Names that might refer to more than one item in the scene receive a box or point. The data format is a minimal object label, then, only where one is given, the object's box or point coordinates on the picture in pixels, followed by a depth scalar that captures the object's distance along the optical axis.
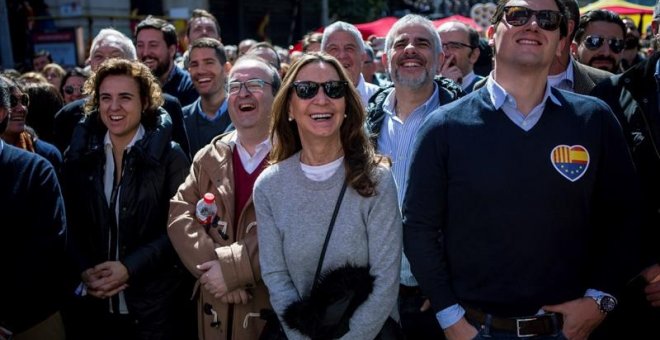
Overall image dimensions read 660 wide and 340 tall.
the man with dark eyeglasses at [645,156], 3.12
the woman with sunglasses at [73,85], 6.34
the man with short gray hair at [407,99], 3.54
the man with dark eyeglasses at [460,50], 5.94
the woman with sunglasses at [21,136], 4.18
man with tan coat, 3.30
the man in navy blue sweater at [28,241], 3.21
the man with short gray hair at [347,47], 5.66
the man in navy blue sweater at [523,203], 2.65
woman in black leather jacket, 3.82
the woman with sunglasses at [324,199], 2.91
